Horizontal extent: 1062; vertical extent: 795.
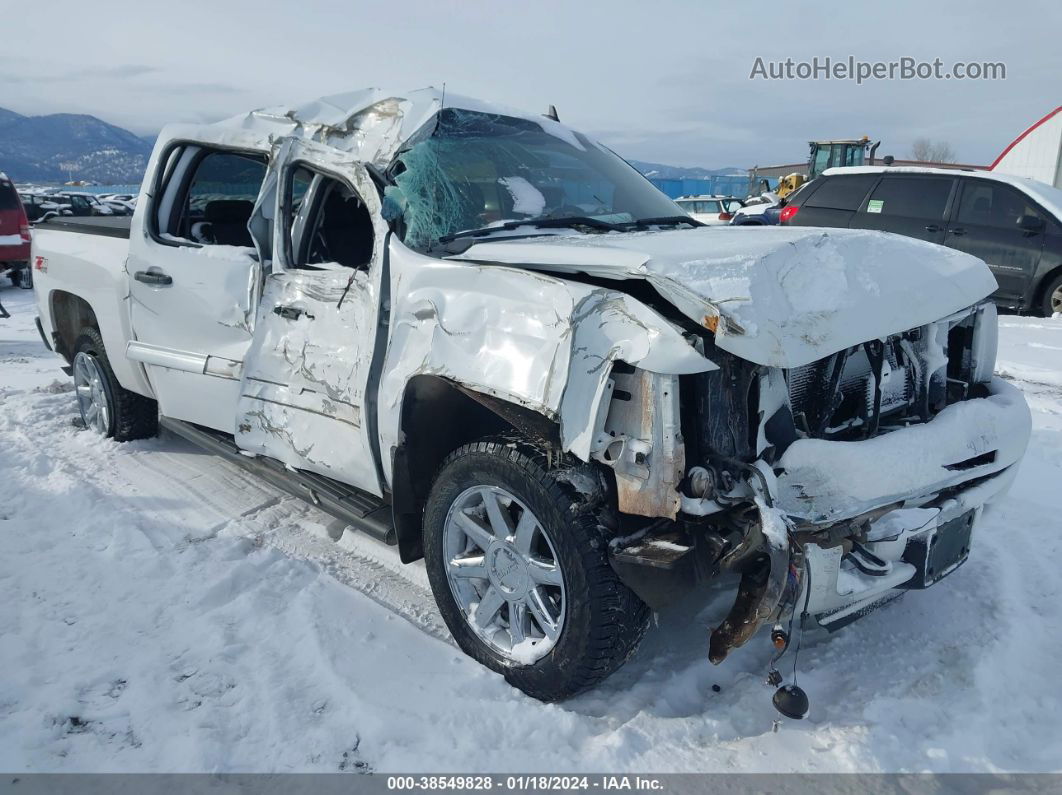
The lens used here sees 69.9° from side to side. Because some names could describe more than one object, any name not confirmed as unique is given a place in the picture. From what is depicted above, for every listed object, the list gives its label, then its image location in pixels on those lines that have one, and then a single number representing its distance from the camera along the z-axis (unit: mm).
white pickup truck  2172
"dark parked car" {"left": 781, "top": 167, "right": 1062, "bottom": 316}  8570
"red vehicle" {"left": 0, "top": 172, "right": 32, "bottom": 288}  11984
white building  25961
